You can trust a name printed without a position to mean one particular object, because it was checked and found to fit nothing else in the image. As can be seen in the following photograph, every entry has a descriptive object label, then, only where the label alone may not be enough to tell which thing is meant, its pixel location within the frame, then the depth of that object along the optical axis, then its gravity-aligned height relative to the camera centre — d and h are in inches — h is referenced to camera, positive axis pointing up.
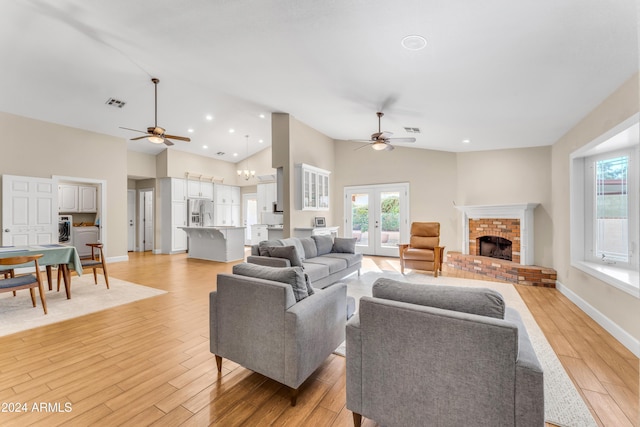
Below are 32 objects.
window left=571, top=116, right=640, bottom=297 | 117.7 +2.4
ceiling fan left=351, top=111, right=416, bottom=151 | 184.1 +48.9
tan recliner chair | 213.2 -29.8
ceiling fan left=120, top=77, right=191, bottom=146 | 180.4 +51.7
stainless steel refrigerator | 359.6 +0.2
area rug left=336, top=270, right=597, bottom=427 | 67.1 -49.3
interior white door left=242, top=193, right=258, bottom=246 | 427.5 +1.6
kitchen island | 282.7 -31.5
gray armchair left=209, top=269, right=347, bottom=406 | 69.7 -31.1
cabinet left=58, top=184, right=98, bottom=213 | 285.1 +16.0
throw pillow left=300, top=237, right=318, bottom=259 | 188.4 -23.8
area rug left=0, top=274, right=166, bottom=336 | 126.3 -48.4
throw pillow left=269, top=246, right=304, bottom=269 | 141.3 -20.9
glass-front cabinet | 247.8 +24.3
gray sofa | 150.0 -29.0
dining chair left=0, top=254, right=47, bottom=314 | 126.2 -32.1
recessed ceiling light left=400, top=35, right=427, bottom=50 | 95.3 +59.9
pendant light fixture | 334.9 +49.6
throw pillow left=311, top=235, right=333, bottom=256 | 203.2 -22.8
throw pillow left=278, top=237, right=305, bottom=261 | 172.4 -19.1
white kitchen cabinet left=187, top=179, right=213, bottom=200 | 360.8 +31.8
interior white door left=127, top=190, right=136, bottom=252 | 368.8 -7.6
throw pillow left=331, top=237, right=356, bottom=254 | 211.2 -24.8
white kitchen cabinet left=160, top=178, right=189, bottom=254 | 341.7 +0.2
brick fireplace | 192.7 -27.8
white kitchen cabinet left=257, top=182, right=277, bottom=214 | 359.6 +22.0
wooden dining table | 147.0 -23.4
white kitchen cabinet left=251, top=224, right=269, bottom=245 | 354.4 -25.8
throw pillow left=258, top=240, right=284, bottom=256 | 151.3 -18.1
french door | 294.8 -4.5
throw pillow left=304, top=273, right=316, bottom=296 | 83.4 -22.7
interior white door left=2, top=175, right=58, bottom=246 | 217.8 +2.1
